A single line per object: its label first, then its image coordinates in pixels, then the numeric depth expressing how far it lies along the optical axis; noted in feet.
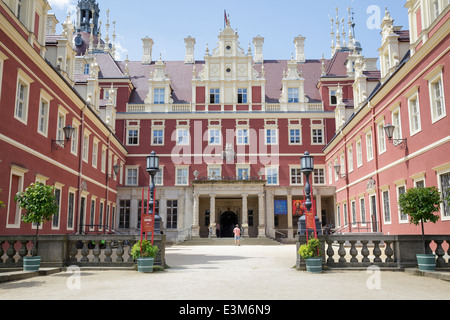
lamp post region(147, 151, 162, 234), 42.37
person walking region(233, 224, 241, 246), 94.89
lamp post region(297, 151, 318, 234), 40.68
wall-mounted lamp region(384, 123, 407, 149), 61.47
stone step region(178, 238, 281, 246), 101.91
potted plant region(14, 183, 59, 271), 36.68
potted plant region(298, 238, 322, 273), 36.45
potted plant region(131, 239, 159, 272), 37.47
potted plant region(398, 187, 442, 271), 36.73
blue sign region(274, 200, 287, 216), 117.60
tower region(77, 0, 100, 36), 174.60
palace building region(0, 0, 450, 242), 51.93
